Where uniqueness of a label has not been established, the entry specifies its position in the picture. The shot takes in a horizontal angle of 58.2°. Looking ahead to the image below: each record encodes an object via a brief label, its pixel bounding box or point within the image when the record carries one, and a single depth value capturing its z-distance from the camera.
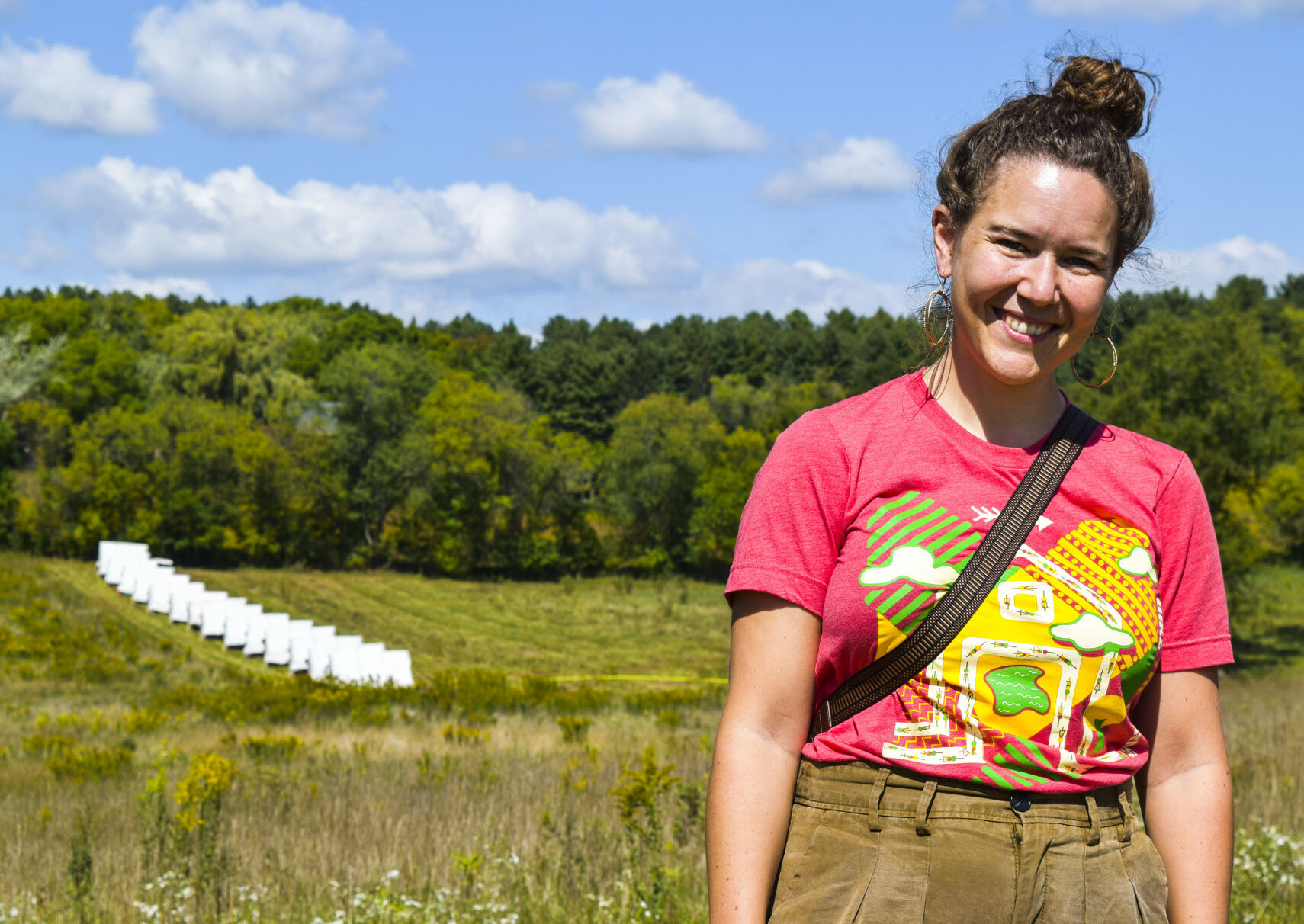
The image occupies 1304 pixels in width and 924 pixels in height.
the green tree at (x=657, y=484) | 59.97
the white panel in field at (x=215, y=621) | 31.55
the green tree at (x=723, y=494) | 57.47
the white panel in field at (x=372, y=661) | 25.77
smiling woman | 1.89
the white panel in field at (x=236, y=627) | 30.19
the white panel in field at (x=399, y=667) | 25.67
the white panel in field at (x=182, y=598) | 33.12
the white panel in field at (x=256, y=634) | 29.52
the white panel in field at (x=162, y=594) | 34.56
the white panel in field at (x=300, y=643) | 28.16
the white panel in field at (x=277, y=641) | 28.67
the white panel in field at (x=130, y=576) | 36.78
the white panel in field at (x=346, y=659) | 26.28
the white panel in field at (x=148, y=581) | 35.22
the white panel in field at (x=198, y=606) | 32.47
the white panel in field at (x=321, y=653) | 27.52
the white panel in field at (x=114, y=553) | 38.00
